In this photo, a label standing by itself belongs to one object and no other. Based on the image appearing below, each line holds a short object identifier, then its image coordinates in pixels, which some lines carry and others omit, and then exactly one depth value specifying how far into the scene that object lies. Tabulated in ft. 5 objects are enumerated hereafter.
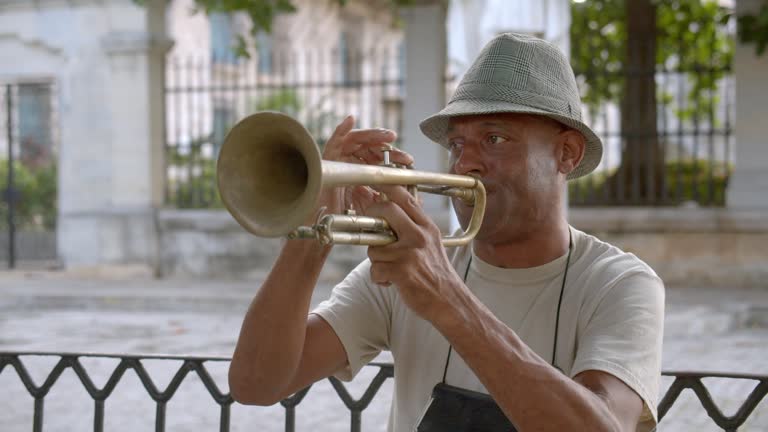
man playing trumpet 6.07
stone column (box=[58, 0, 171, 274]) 37.63
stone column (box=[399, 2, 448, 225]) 34.88
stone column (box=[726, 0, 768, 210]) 32.19
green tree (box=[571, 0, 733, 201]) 33.99
